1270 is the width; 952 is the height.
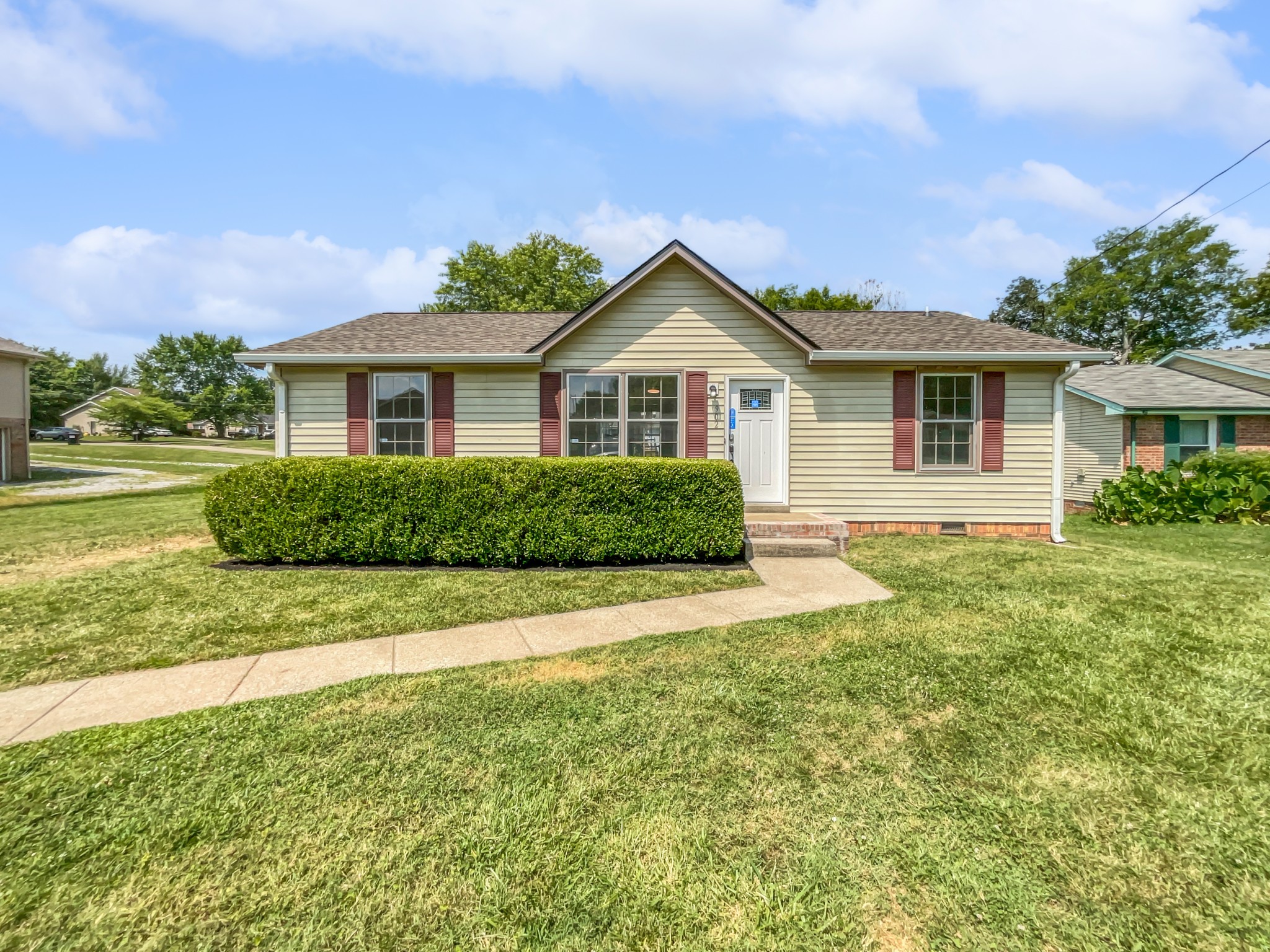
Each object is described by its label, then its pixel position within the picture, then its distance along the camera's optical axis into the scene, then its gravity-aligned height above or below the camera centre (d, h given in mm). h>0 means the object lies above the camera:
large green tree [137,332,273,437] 60500 +9512
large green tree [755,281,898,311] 29188 +9020
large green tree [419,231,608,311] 36438 +11962
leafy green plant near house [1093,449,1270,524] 11195 -695
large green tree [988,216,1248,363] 34438 +10824
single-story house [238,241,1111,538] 9195 +884
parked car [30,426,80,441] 44062 +2026
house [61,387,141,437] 64000 +5360
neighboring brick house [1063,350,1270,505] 13867 +1045
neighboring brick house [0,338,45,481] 18250 +1720
